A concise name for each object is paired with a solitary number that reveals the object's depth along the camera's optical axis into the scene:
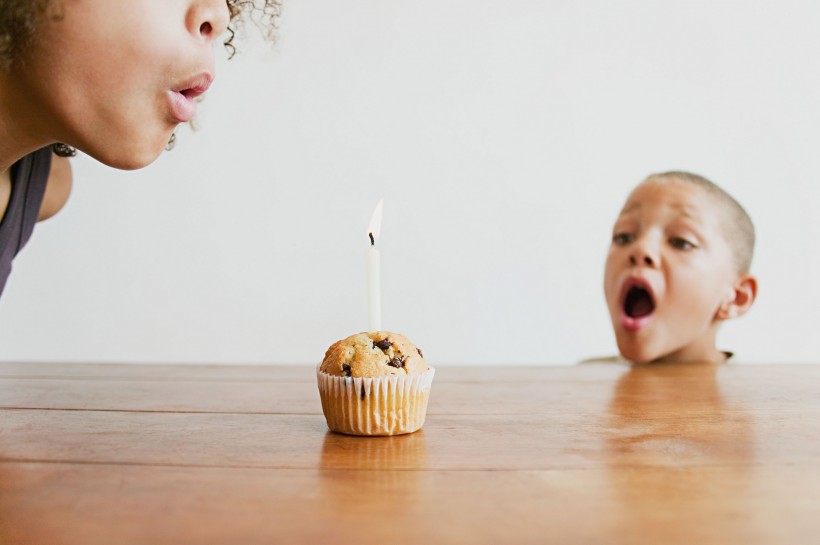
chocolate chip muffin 0.74
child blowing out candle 0.80
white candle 0.76
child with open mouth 1.60
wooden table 0.50
